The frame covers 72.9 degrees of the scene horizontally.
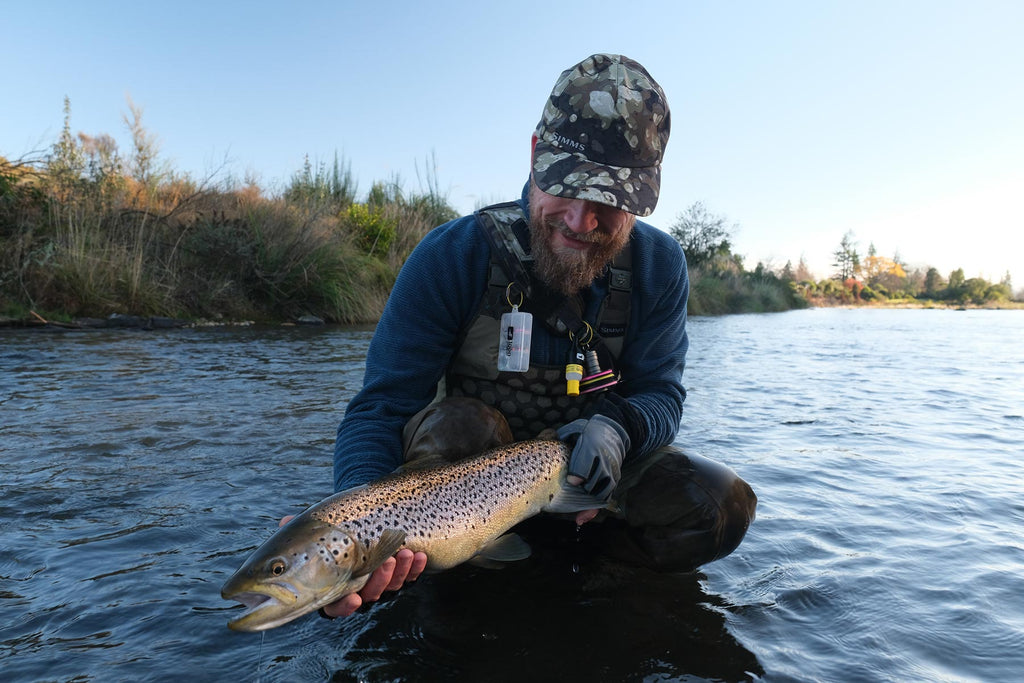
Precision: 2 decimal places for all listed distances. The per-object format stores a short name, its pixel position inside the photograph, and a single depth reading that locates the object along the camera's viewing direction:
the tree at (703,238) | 42.25
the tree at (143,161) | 15.29
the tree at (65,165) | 12.64
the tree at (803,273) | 73.14
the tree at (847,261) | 80.88
